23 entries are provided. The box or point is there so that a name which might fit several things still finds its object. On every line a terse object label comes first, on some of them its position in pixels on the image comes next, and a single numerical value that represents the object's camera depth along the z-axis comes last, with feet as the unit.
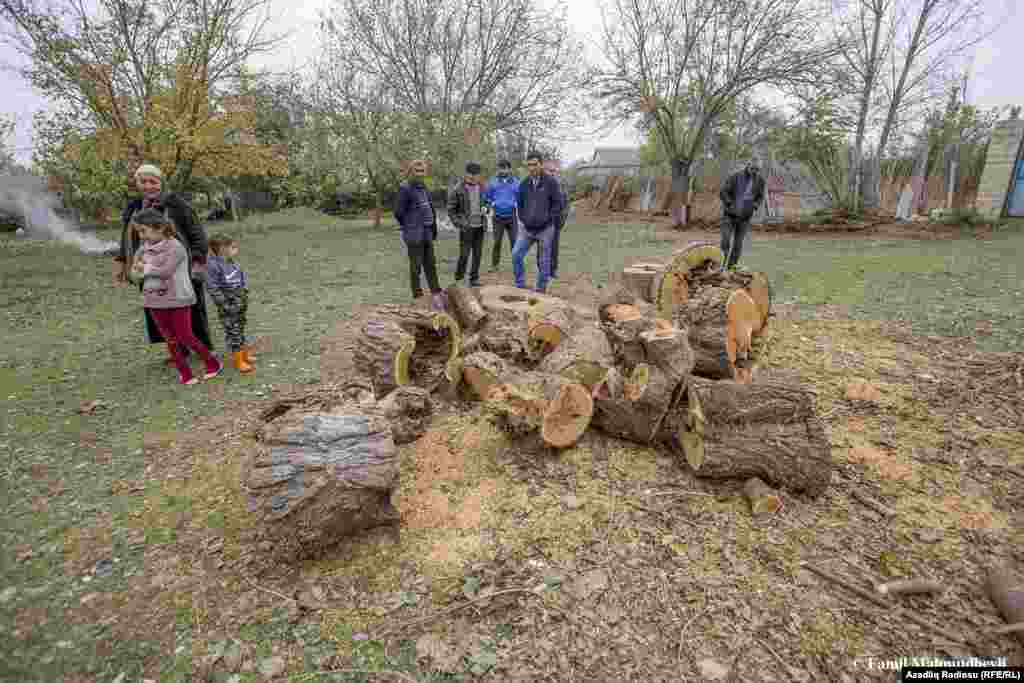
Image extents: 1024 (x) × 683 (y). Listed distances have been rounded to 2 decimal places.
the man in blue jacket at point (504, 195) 22.39
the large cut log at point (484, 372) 10.57
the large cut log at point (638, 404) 8.67
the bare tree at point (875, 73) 49.52
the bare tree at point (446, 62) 55.01
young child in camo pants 13.51
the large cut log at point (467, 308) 14.16
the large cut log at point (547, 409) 8.64
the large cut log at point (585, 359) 9.59
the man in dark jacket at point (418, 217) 18.43
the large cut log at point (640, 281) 15.57
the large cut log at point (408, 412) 9.86
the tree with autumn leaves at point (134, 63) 33.86
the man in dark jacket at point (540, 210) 19.19
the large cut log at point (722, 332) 10.52
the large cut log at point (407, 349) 11.34
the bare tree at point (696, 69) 50.11
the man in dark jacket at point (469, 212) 21.21
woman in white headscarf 12.41
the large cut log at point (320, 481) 6.56
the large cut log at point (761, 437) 7.84
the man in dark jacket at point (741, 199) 20.98
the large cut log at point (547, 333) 11.94
